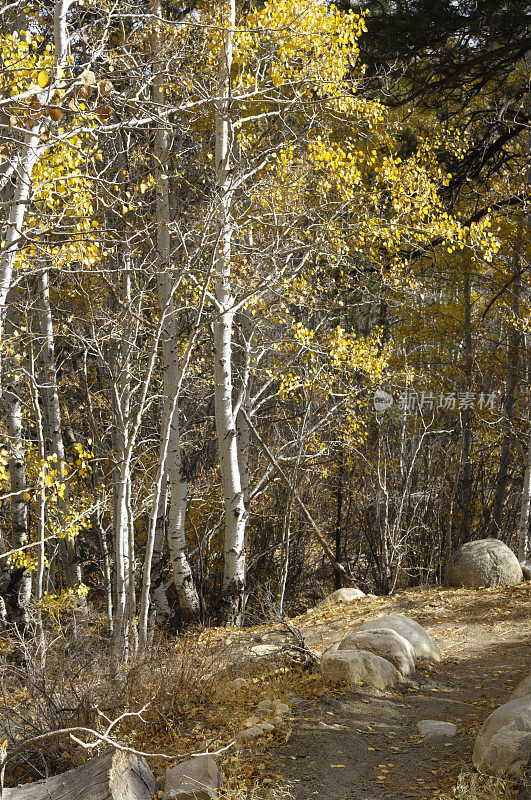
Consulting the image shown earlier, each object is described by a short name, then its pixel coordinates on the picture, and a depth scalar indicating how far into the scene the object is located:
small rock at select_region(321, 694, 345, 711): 4.80
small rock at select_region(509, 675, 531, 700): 4.59
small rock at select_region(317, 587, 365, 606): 9.27
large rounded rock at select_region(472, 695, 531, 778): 3.62
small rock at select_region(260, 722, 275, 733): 4.44
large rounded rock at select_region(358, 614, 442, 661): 5.89
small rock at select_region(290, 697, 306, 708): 4.87
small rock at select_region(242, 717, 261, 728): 4.49
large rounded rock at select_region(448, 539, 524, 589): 9.18
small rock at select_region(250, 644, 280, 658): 5.83
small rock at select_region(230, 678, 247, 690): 5.29
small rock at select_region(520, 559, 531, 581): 9.36
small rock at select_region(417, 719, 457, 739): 4.52
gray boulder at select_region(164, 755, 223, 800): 3.59
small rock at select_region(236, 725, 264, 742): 4.31
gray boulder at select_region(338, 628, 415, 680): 5.43
